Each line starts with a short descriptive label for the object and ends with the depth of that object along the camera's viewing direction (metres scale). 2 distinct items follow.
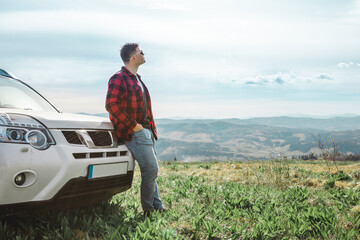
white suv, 2.35
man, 3.38
